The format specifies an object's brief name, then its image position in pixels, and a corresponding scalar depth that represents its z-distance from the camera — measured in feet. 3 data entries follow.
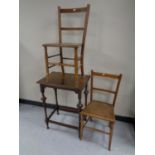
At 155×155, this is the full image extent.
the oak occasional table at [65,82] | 5.64
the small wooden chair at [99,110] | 5.46
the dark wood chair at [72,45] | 5.51
